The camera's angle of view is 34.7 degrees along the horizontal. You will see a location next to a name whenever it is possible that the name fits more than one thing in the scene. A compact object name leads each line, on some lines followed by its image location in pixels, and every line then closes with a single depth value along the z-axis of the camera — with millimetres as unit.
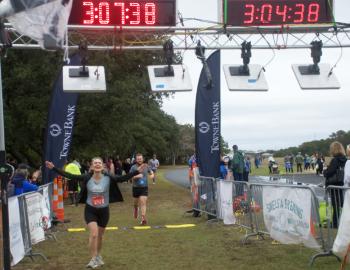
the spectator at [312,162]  48881
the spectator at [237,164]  20500
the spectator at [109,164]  31016
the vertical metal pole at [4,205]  7457
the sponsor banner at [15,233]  8523
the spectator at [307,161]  49312
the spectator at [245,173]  21000
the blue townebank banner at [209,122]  14773
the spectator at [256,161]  63347
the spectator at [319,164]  37781
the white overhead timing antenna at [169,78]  11898
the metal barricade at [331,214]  8250
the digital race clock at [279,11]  11508
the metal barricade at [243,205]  10742
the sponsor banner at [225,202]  12383
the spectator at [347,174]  9898
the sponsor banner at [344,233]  7422
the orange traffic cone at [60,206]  14875
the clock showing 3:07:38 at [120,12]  11172
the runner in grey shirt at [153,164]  38106
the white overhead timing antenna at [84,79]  11688
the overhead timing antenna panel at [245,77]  12008
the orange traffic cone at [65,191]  24219
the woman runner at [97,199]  8789
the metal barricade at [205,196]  14070
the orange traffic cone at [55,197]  14523
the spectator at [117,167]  38438
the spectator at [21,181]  10830
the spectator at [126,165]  38572
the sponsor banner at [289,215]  8500
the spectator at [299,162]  43956
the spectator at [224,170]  21873
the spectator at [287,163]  46162
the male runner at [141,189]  14141
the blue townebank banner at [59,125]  14359
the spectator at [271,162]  44294
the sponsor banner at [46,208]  11109
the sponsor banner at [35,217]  9789
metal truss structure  11891
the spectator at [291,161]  46794
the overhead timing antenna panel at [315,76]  12227
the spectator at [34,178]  14738
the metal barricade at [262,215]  8344
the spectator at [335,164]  10508
